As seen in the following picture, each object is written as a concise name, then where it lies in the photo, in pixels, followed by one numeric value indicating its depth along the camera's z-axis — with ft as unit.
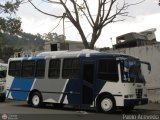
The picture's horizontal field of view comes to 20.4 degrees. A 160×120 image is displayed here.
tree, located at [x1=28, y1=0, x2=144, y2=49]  86.63
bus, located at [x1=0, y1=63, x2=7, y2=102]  93.47
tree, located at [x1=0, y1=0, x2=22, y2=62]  108.68
